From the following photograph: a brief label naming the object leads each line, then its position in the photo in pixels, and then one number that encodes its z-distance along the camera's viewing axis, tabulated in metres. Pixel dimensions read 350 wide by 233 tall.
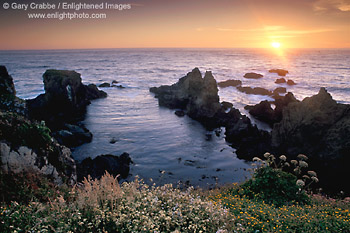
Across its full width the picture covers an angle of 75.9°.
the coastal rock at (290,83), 69.69
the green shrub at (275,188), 9.89
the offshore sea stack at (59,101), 35.72
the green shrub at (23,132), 8.34
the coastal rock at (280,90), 57.28
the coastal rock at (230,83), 68.31
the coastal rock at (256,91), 56.42
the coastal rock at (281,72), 93.26
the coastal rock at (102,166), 18.45
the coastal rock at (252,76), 85.38
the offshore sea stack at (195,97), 35.84
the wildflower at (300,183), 9.58
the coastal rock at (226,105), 40.58
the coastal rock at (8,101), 11.89
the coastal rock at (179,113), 37.59
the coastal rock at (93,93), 48.00
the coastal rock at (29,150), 8.01
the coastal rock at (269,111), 34.16
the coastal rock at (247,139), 23.69
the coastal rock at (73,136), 24.94
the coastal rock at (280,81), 73.12
